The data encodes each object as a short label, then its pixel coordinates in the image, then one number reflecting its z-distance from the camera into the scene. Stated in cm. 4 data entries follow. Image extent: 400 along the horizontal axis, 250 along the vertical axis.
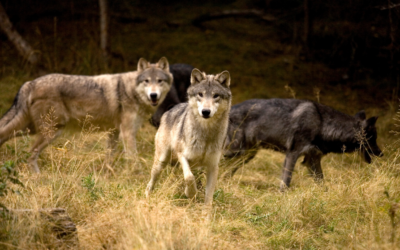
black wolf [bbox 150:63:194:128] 1852
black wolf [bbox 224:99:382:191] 1374
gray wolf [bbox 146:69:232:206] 966
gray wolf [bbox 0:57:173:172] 1389
